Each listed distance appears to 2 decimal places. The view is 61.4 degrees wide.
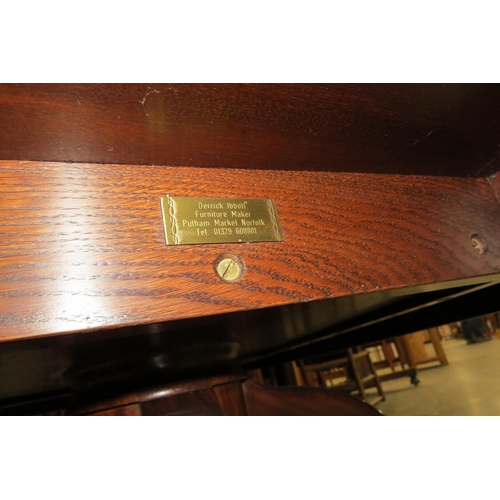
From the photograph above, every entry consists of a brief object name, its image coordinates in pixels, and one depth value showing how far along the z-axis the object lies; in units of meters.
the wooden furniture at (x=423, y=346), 3.21
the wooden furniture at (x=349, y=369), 2.74
